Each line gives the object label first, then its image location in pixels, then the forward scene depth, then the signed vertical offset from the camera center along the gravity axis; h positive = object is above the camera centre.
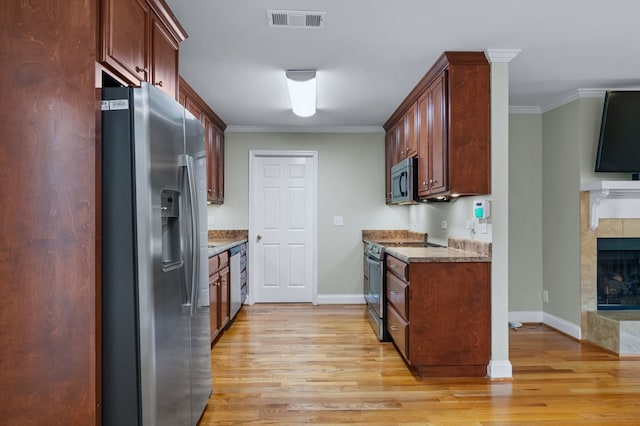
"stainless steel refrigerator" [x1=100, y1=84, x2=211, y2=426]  1.62 -0.18
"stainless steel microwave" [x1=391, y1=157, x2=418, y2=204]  3.86 +0.34
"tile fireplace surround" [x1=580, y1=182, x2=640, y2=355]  3.80 -0.19
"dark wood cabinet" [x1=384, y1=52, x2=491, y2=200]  2.98 +0.67
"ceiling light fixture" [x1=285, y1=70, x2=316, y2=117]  3.31 +1.07
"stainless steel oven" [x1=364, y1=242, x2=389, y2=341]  3.85 -0.77
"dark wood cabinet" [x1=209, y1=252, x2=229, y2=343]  3.57 -0.71
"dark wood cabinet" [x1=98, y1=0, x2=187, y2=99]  1.67 +0.84
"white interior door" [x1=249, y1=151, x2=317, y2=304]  5.54 -0.14
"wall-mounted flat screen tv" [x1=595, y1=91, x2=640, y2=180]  3.67 +0.72
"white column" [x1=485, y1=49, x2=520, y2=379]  2.96 -0.19
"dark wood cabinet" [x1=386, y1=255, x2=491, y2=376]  2.95 -0.72
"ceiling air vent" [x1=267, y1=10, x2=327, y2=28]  2.38 +1.17
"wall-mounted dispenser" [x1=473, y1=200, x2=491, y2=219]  2.98 +0.04
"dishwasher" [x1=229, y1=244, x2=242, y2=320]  4.35 -0.74
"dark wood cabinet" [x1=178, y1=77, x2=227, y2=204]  3.74 +0.93
